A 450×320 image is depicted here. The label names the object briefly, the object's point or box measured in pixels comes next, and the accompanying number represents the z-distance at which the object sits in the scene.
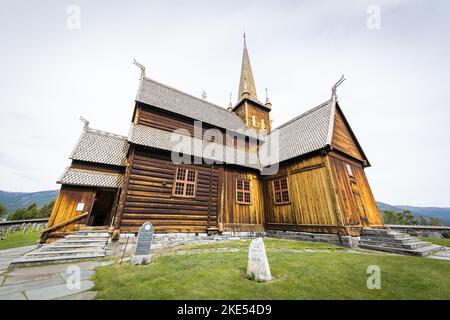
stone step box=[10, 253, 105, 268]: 5.81
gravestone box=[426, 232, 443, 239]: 12.62
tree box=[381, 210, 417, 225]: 40.89
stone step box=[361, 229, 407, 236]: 8.76
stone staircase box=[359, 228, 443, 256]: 7.62
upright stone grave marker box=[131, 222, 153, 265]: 5.93
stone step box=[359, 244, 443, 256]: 7.31
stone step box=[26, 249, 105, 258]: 6.39
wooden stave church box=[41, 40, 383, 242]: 9.74
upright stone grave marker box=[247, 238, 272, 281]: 4.23
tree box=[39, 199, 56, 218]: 51.92
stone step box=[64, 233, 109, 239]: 7.93
